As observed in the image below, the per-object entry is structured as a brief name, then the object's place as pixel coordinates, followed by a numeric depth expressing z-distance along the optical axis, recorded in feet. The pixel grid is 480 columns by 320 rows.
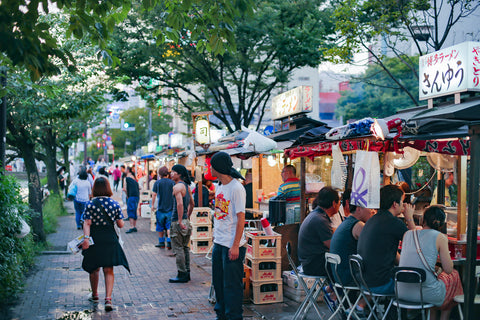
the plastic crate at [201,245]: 36.70
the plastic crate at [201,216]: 35.78
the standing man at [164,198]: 36.01
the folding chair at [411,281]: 14.79
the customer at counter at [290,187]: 29.96
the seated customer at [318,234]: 18.89
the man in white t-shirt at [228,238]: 17.93
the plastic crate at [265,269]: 22.84
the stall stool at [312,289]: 18.39
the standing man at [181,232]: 27.35
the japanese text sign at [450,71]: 18.85
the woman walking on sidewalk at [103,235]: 21.66
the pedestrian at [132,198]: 50.31
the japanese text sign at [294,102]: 35.47
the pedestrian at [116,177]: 113.27
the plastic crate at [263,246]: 23.02
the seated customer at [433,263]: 15.44
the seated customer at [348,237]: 17.49
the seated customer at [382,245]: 16.24
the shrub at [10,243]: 21.76
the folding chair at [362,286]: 16.05
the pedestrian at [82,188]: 45.68
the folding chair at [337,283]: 16.78
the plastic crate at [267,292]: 22.76
